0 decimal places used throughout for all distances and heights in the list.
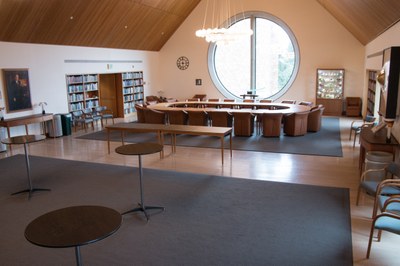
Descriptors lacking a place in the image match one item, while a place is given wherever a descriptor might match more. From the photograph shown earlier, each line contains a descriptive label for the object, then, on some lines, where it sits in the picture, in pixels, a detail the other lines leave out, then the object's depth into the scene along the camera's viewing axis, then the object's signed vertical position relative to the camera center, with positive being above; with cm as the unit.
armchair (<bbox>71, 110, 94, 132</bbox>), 1129 -134
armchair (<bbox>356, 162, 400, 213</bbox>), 399 -145
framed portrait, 940 -30
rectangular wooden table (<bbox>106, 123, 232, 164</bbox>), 725 -116
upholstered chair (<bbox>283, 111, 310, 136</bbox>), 977 -142
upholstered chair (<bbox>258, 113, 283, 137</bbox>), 971 -140
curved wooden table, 1005 -104
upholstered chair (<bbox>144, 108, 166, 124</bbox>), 1125 -130
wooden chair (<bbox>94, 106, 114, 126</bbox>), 1198 -118
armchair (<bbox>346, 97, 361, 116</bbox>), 1348 -130
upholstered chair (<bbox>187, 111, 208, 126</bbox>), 1066 -130
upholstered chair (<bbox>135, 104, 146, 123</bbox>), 1171 -124
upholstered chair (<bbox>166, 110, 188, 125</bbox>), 1093 -129
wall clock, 1628 +61
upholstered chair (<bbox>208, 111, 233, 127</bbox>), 1034 -129
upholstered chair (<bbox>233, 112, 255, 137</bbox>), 1000 -141
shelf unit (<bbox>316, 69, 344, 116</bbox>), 1380 -68
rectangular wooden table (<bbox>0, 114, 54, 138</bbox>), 888 -111
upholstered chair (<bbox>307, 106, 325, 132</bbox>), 1036 -136
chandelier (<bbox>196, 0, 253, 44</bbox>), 1501 +265
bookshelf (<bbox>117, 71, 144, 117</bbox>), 1434 -65
